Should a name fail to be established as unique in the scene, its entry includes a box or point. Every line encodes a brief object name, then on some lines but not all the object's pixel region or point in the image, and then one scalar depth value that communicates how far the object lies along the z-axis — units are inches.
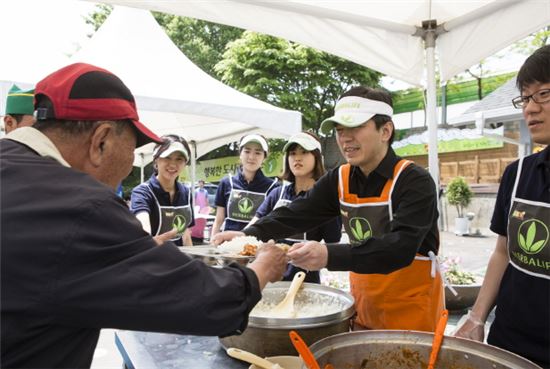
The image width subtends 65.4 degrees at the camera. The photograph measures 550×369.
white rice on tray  68.4
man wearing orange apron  61.3
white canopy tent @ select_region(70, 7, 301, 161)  191.0
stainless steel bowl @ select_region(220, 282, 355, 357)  51.4
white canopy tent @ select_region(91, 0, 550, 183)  89.0
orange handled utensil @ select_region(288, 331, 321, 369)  42.0
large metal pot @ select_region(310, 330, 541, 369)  45.5
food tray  60.8
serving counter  54.2
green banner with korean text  590.9
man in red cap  30.8
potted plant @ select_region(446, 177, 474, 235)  523.5
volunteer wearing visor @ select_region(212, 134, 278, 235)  171.8
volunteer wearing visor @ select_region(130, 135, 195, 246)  141.2
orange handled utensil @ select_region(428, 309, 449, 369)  47.0
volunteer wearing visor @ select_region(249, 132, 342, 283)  127.5
